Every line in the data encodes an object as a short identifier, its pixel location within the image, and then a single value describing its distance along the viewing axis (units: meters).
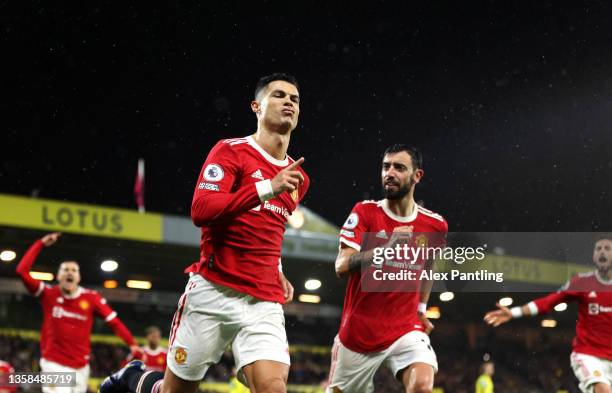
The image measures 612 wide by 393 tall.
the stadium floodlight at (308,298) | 28.51
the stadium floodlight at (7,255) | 20.06
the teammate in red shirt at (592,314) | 8.12
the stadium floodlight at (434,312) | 28.92
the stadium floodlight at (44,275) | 23.11
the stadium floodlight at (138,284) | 25.58
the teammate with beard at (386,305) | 6.16
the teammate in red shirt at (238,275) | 4.34
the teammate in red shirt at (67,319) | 10.09
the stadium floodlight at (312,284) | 25.33
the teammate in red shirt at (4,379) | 9.81
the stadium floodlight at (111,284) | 25.30
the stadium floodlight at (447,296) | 25.64
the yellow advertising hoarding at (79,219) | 16.03
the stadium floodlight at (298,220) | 21.83
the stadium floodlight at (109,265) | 21.88
